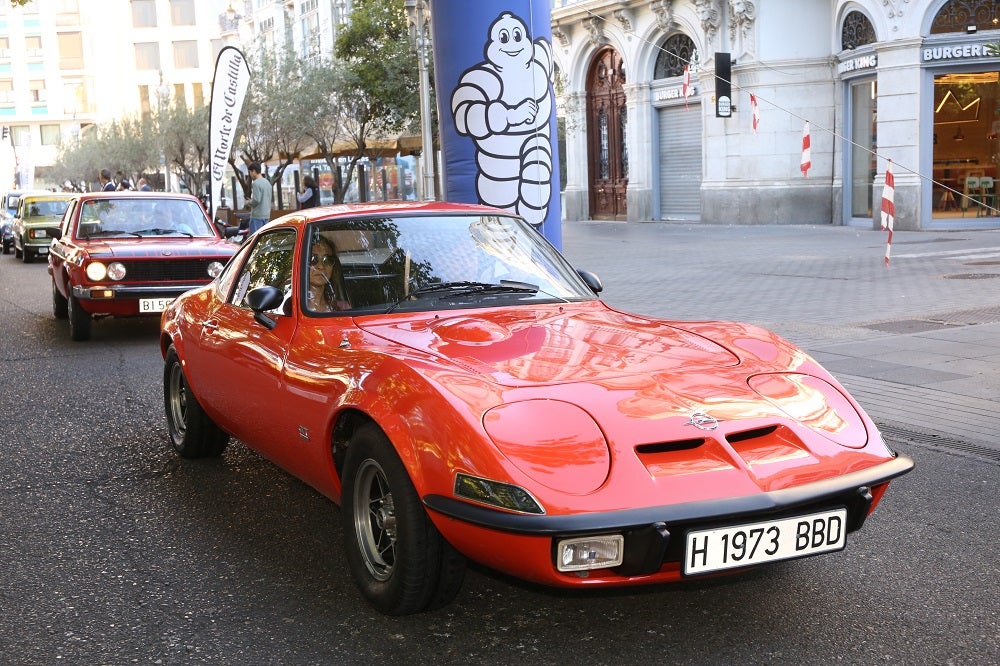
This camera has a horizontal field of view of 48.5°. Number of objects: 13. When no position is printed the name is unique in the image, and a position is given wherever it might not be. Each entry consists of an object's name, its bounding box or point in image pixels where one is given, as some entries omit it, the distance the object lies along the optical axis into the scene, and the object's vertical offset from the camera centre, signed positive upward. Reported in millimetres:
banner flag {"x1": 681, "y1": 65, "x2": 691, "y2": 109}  26656 +1922
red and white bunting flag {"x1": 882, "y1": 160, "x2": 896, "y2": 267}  15445 -658
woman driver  4535 -424
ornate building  23266 +1204
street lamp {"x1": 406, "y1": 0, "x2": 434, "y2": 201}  24719 +1605
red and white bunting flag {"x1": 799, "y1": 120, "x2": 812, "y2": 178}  19977 +18
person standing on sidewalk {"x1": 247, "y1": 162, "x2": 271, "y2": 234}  18875 -357
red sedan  10828 -688
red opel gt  3158 -798
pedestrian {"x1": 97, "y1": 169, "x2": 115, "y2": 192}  25373 +113
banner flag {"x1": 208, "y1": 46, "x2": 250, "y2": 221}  19359 +1348
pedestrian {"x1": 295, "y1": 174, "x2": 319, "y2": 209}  24484 -343
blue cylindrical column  10023 +617
